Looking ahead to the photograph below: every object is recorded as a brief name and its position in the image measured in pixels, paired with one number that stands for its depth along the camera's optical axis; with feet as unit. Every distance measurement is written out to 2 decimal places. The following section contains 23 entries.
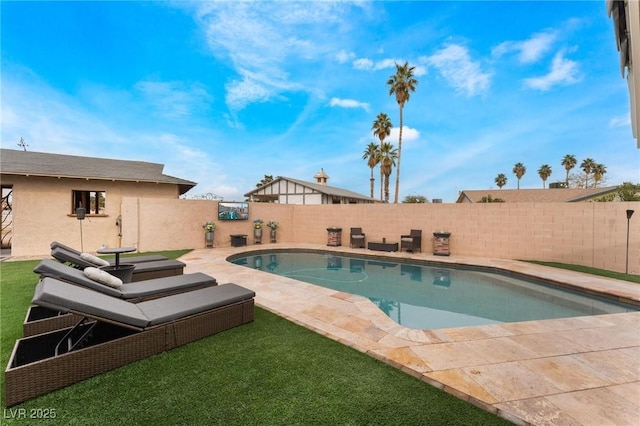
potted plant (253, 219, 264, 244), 45.06
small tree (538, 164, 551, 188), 137.49
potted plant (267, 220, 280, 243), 46.60
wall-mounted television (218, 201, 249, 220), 42.66
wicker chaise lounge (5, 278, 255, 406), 7.28
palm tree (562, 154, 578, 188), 126.00
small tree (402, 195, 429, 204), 126.70
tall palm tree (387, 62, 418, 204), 66.64
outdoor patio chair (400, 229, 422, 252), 37.17
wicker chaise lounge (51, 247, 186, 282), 15.24
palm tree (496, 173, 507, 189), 140.77
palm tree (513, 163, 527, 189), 138.10
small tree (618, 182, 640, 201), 41.58
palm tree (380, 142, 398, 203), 82.43
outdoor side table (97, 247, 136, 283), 15.99
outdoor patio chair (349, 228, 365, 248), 41.78
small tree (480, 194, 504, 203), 71.20
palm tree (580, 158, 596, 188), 118.73
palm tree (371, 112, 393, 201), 80.33
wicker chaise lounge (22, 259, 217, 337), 10.03
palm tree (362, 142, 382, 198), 90.17
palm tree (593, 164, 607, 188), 110.38
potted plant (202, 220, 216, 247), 40.09
